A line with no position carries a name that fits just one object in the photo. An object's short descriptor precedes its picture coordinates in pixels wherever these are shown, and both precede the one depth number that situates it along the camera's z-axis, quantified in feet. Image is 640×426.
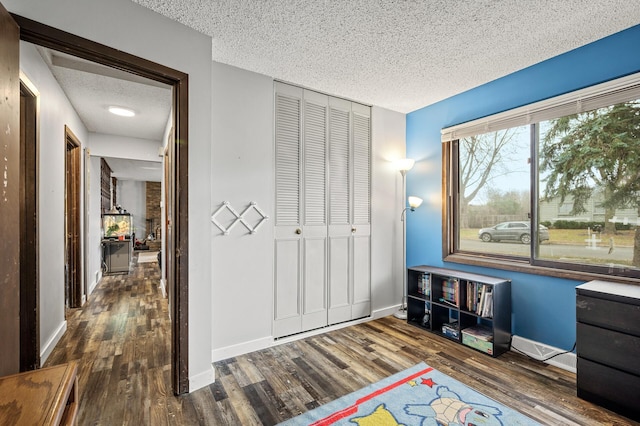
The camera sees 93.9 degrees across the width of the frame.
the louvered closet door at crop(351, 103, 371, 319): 11.51
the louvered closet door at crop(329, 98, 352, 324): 10.93
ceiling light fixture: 12.80
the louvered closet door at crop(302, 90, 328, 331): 10.32
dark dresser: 6.02
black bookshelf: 8.87
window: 7.43
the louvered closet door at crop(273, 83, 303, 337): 9.75
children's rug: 5.96
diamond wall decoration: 8.52
